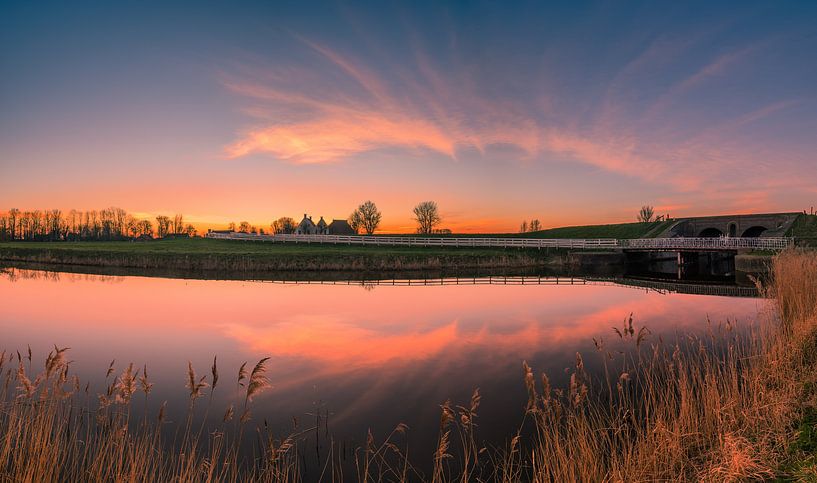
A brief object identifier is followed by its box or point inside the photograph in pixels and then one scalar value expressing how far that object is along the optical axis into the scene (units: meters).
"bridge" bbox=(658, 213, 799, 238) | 63.59
